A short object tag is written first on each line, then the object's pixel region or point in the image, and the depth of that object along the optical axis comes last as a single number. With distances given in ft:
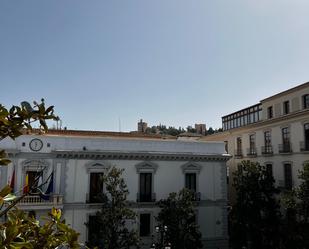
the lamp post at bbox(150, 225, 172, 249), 61.19
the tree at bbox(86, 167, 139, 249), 58.59
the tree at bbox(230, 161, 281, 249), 69.31
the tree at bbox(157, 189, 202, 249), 61.77
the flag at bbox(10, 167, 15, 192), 55.81
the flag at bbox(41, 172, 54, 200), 60.95
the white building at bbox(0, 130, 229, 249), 63.18
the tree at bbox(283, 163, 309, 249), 59.31
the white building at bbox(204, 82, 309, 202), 79.10
